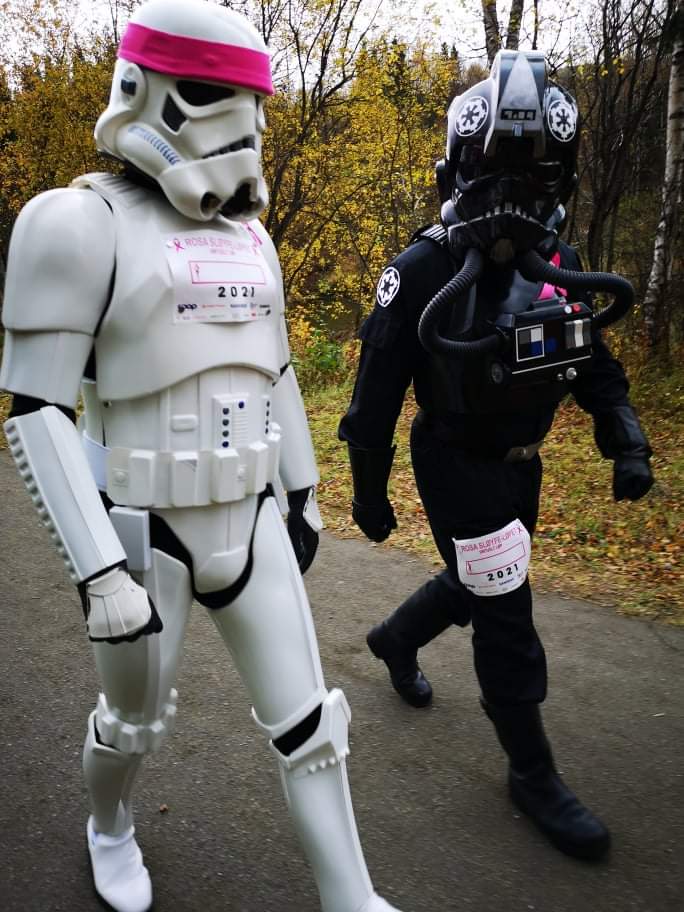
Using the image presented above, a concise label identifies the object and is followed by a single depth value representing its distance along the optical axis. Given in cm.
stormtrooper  168
